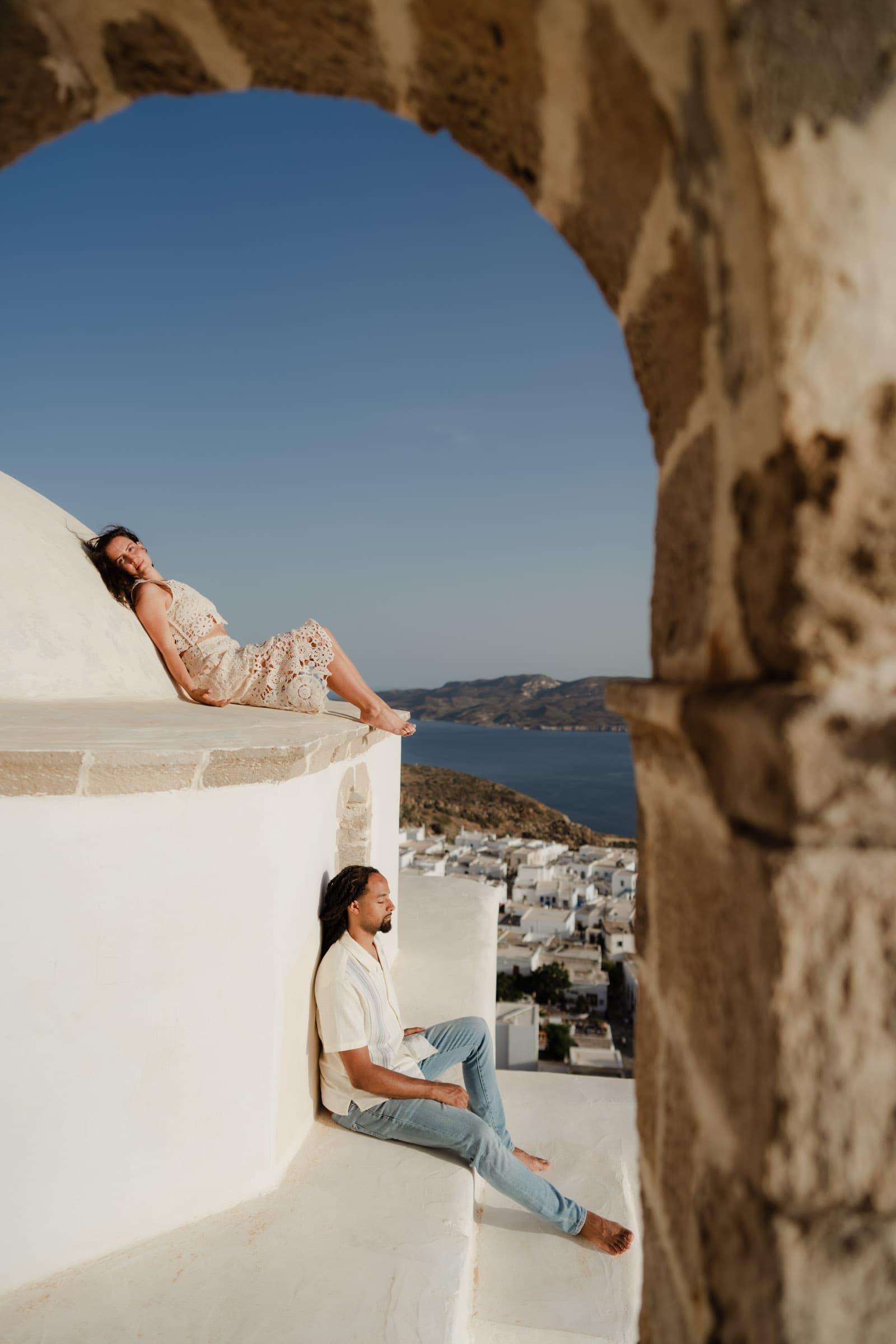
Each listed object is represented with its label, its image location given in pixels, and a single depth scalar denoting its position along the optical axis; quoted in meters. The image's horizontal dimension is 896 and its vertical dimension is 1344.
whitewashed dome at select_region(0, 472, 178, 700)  3.76
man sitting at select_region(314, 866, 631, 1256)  2.90
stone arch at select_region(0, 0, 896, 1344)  0.73
